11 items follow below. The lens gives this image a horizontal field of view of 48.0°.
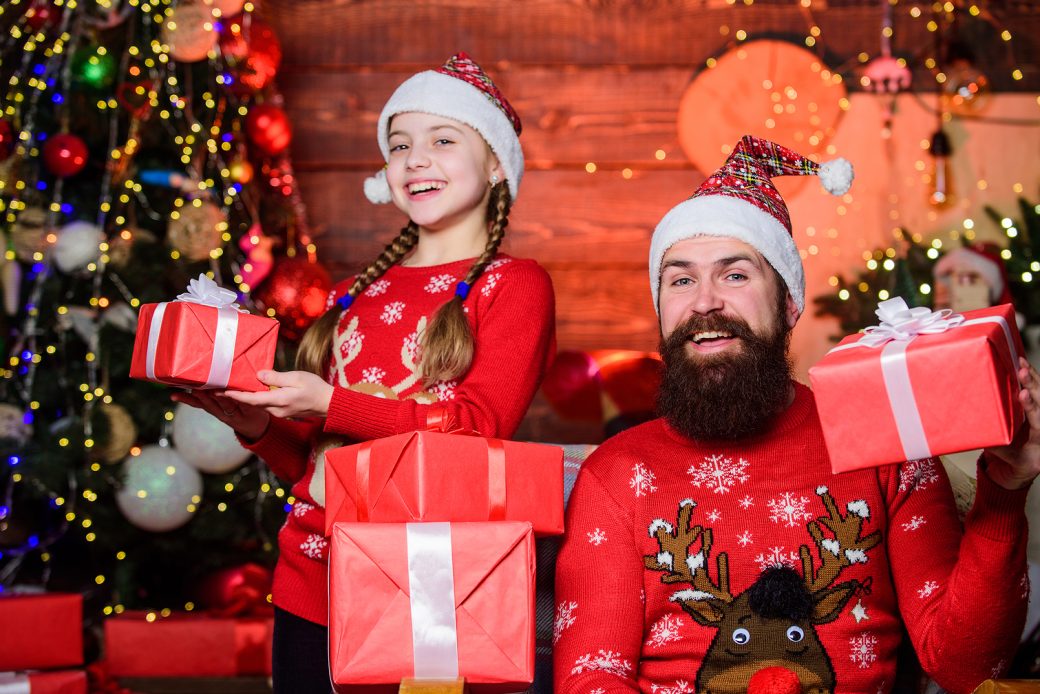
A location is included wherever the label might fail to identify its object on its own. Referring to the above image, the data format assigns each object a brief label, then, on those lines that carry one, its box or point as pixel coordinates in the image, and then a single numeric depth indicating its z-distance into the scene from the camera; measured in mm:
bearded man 1649
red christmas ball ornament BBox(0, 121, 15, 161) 3287
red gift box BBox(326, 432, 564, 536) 1559
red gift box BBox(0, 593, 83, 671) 2873
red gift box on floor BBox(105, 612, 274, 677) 3219
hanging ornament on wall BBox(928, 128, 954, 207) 4008
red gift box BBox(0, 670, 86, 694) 2736
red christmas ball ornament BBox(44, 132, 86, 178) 3365
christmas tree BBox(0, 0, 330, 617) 3295
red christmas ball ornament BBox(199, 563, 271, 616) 3270
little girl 1889
